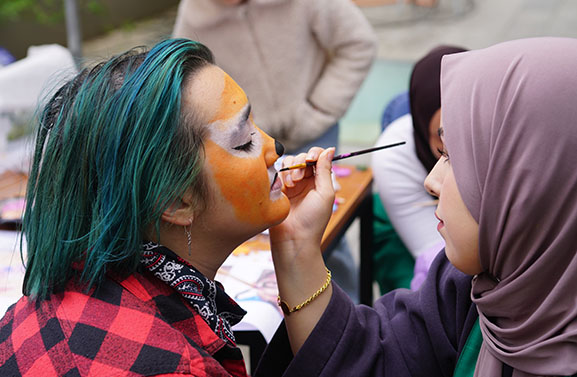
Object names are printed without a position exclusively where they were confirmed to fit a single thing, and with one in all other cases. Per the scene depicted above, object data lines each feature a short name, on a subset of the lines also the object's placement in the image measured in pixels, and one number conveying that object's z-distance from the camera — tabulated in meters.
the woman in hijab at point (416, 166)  2.29
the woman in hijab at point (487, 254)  0.98
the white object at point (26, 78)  2.64
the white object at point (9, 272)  1.63
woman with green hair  1.02
